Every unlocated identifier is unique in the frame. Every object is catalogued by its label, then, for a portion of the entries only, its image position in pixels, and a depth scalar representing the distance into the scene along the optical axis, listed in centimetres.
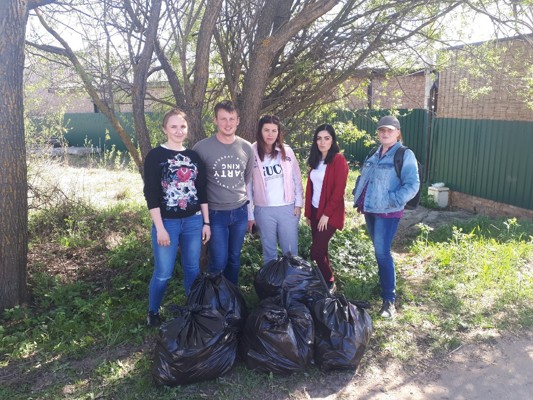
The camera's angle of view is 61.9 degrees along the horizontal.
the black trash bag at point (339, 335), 310
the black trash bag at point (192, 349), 287
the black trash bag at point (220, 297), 330
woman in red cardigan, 387
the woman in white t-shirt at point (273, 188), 380
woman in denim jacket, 364
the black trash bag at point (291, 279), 358
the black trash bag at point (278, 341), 301
